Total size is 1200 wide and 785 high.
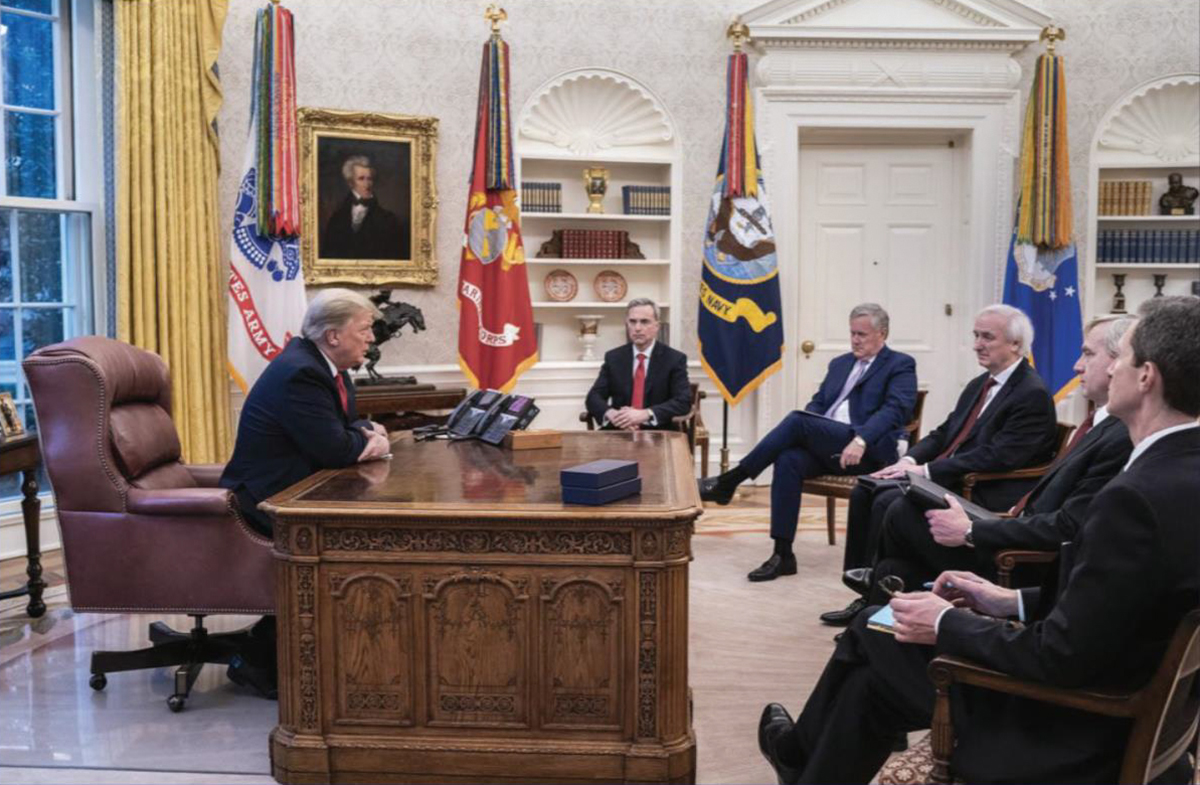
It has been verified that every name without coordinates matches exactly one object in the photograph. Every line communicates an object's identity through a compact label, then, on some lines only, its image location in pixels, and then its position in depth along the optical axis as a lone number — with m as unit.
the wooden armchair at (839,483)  4.84
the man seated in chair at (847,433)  4.95
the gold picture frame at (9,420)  4.40
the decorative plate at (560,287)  7.21
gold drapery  5.63
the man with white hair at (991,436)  4.12
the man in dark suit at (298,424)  3.38
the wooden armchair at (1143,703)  1.79
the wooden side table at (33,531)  4.42
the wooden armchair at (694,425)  5.82
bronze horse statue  6.18
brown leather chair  3.38
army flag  5.86
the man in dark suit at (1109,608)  1.79
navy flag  6.68
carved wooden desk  2.78
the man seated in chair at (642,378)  5.82
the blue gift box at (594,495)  2.78
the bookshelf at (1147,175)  7.12
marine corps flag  6.45
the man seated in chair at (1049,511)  3.03
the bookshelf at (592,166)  7.02
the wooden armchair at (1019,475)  4.13
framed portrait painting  6.52
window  5.48
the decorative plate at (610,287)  7.28
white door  7.35
